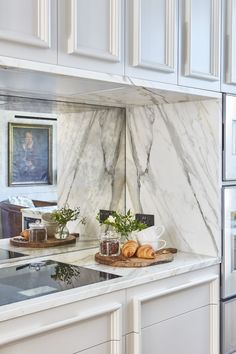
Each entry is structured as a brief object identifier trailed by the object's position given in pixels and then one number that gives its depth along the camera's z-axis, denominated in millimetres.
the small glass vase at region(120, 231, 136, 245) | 2255
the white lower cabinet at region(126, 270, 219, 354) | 1796
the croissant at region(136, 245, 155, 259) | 2053
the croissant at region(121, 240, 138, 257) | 2068
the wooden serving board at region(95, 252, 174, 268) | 1955
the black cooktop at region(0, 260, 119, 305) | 1567
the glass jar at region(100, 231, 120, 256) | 2074
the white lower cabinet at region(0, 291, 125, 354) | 1437
